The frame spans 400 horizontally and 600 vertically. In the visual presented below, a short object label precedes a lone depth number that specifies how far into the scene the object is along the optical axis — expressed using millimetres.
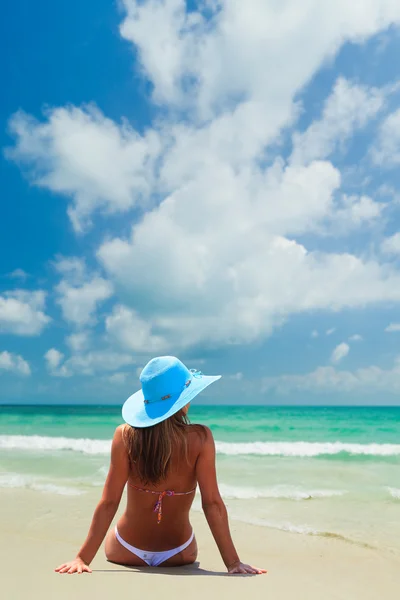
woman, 2738
